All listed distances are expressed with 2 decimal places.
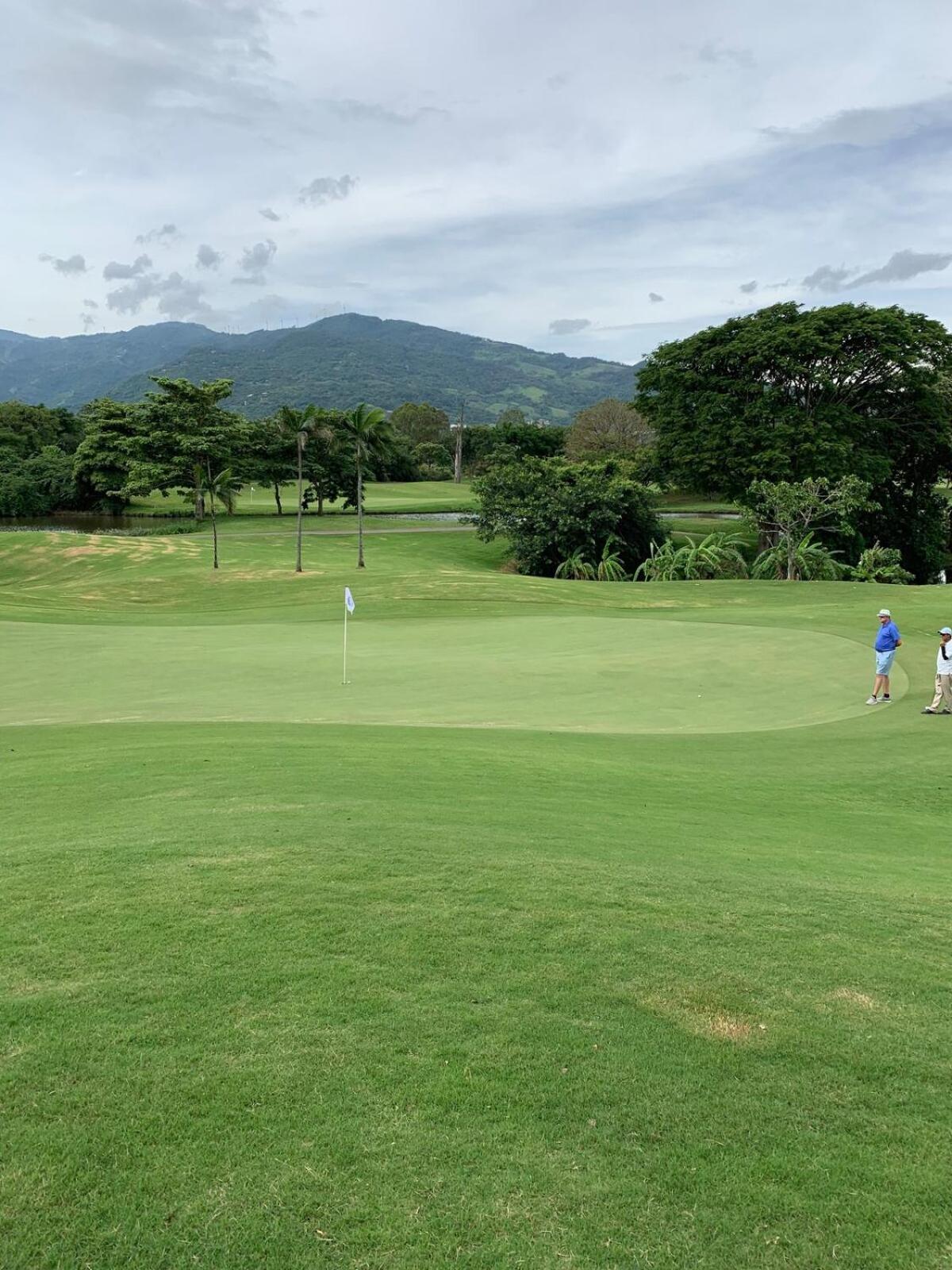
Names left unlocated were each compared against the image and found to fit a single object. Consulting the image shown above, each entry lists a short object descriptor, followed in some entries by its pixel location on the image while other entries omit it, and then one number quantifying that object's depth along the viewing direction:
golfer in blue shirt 16.86
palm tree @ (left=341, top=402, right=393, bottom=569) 48.31
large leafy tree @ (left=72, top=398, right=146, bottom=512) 73.50
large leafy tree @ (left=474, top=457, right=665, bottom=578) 52.06
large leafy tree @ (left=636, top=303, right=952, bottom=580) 51.00
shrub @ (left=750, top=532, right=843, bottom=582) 47.03
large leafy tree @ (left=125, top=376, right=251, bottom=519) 66.00
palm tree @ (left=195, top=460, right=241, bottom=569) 49.28
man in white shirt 15.81
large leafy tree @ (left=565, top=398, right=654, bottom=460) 98.44
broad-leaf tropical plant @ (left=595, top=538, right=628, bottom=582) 50.62
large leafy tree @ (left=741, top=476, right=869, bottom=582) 44.78
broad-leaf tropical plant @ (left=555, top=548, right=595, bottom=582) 51.19
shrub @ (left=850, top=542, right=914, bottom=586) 45.06
